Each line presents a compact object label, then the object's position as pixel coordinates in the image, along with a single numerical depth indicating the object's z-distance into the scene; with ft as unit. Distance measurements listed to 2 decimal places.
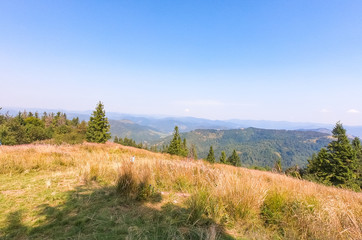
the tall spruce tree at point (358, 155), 68.03
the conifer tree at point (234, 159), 197.59
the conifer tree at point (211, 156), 174.01
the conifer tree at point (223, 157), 173.15
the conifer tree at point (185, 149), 169.63
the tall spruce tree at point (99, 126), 111.14
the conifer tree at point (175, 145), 149.48
